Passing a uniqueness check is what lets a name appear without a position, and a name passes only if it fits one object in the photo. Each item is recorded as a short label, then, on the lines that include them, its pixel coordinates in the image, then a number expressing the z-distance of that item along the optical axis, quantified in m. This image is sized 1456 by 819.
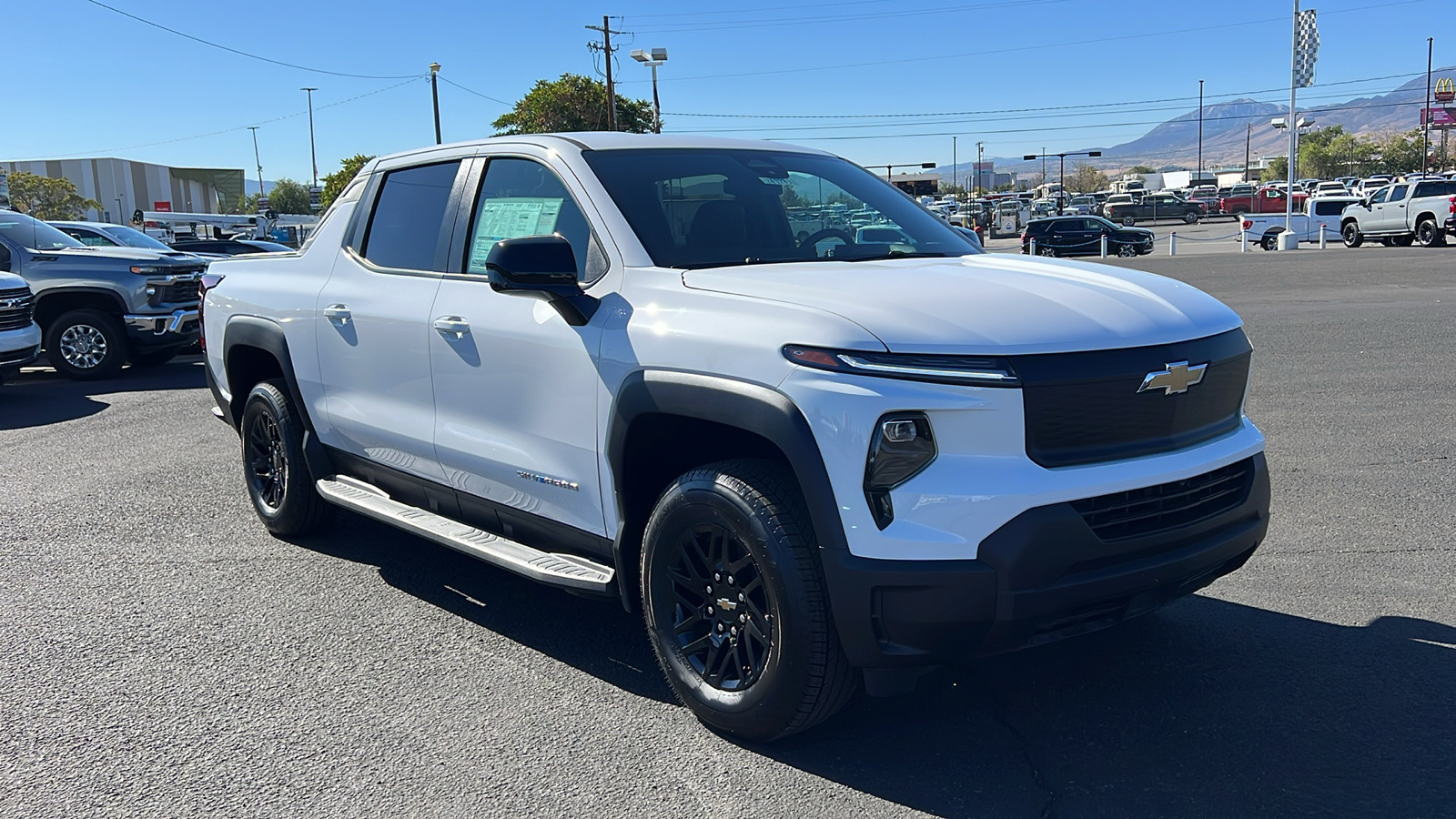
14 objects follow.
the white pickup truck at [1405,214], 30.22
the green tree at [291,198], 137.25
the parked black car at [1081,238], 36.66
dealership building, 110.12
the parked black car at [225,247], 21.27
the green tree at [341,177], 62.82
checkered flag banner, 42.88
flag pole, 42.94
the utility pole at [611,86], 46.53
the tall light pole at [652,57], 37.62
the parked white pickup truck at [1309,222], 37.22
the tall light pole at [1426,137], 93.88
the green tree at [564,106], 48.16
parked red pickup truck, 63.78
